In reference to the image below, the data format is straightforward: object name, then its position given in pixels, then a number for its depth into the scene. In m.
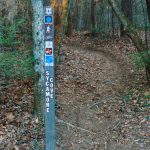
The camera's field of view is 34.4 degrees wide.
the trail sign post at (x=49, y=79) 3.76
